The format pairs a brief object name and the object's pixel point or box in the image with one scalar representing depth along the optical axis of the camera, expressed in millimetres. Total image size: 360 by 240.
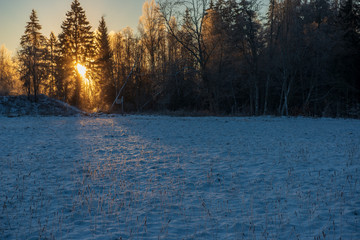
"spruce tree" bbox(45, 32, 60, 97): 38425
